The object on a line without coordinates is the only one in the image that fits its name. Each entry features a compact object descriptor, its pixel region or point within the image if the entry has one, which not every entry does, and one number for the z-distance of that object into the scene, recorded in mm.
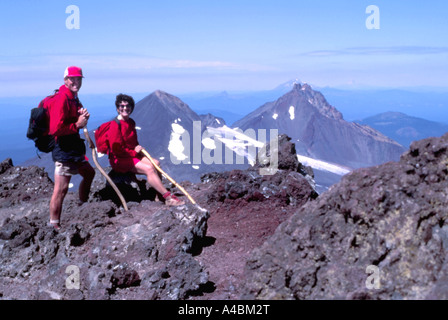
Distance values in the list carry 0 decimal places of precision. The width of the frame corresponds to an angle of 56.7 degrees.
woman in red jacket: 8203
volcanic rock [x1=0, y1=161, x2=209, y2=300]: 5344
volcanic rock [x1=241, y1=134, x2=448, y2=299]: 3879
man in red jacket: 7082
